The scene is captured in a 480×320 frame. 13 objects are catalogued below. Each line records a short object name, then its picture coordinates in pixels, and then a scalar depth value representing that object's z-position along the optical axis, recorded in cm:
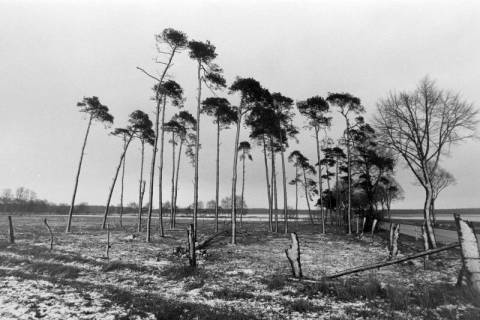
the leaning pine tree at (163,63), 2027
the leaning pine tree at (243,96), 2056
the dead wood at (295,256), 959
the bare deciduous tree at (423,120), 1678
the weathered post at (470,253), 708
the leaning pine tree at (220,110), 2362
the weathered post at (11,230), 1937
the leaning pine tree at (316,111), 2825
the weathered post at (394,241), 1255
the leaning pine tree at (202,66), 2039
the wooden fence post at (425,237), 1256
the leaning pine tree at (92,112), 2864
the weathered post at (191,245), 1199
